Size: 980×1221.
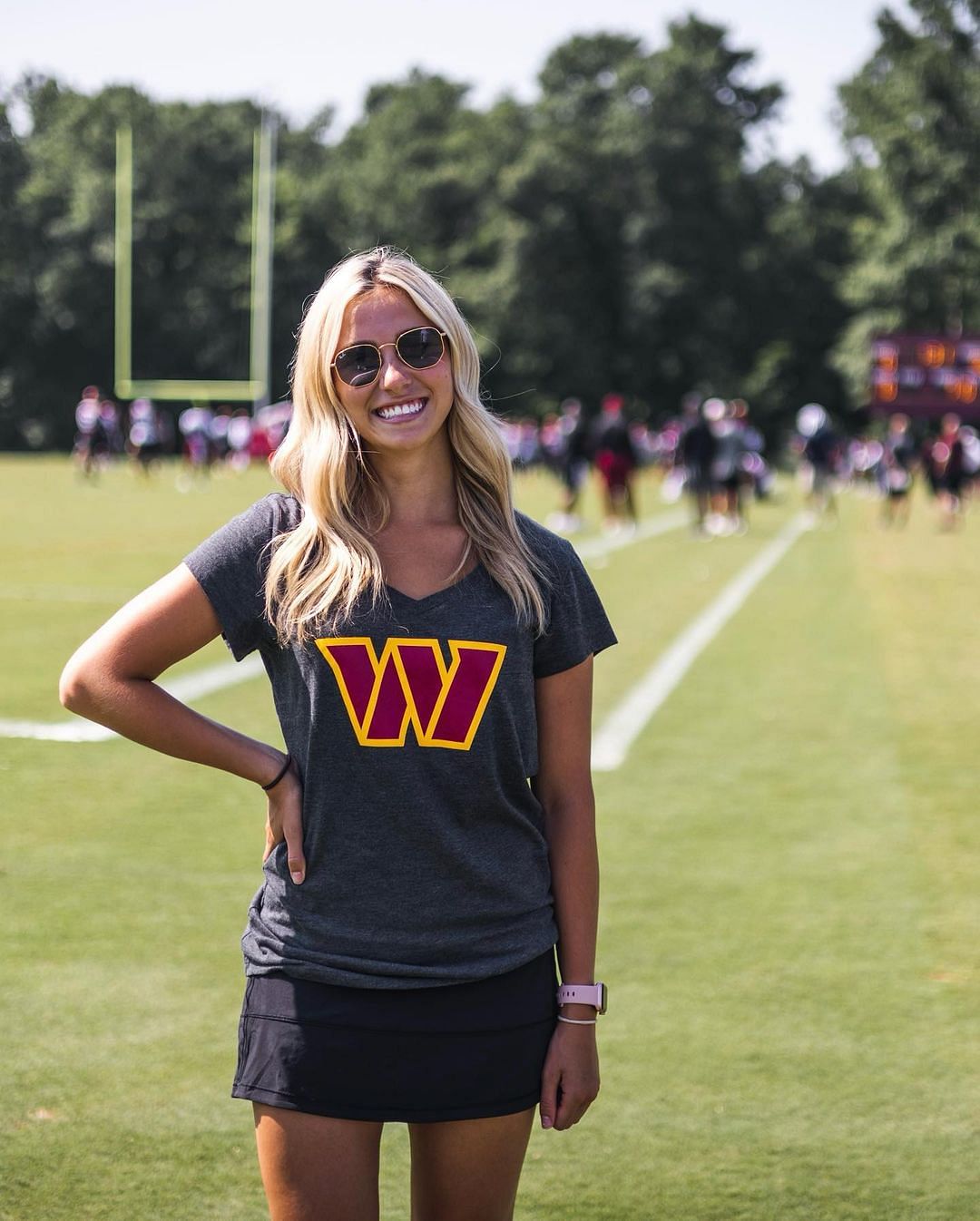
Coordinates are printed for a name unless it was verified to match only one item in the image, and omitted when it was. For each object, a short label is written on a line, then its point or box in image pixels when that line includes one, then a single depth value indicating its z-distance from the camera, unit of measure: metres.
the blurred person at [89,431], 39.88
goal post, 45.34
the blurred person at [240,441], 52.91
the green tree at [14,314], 57.56
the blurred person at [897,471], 32.44
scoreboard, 39.09
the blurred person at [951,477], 32.34
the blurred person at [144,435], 41.66
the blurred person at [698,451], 27.06
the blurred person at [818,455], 35.31
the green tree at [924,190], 69.12
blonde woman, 2.48
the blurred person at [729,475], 27.98
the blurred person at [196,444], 44.22
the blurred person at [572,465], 27.50
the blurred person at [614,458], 26.36
